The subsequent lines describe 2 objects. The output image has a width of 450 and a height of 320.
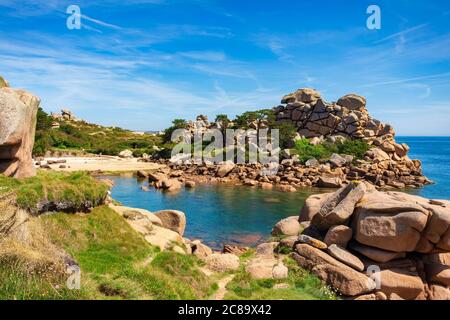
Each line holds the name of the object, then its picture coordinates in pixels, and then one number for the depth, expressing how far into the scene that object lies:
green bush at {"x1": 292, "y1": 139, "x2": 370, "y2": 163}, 72.19
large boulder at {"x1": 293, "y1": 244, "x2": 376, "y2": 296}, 16.09
